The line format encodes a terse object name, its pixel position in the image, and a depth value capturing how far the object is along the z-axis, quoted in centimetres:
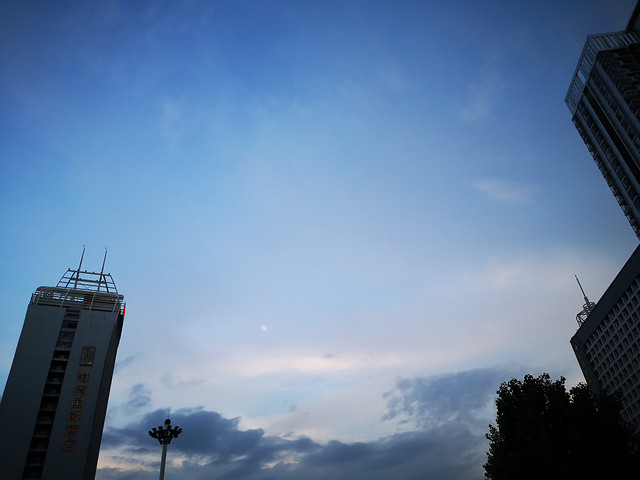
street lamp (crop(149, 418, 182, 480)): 2749
